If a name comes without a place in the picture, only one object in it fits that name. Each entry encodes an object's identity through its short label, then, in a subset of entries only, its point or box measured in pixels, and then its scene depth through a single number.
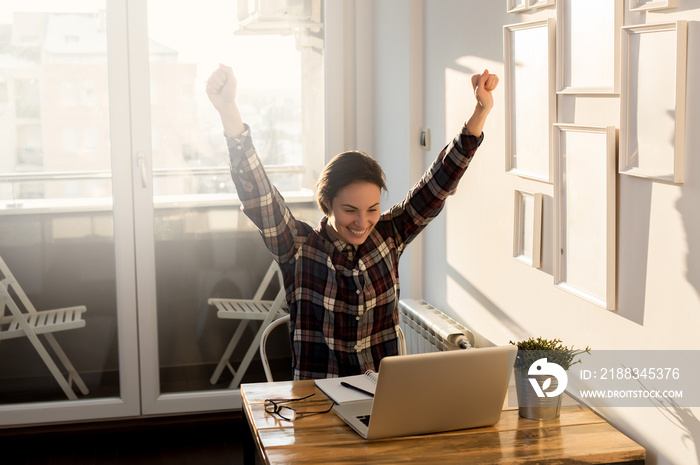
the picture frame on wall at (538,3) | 2.14
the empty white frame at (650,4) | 1.63
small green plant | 1.92
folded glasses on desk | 1.93
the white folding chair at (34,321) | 3.68
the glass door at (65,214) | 3.61
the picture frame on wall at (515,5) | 2.29
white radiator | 2.77
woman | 2.19
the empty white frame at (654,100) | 1.62
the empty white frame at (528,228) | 2.26
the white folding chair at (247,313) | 3.96
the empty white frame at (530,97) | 2.16
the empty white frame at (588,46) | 1.84
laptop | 1.73
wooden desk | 1.69
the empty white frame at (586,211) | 1.88
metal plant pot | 1.91
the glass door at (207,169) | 3.74
